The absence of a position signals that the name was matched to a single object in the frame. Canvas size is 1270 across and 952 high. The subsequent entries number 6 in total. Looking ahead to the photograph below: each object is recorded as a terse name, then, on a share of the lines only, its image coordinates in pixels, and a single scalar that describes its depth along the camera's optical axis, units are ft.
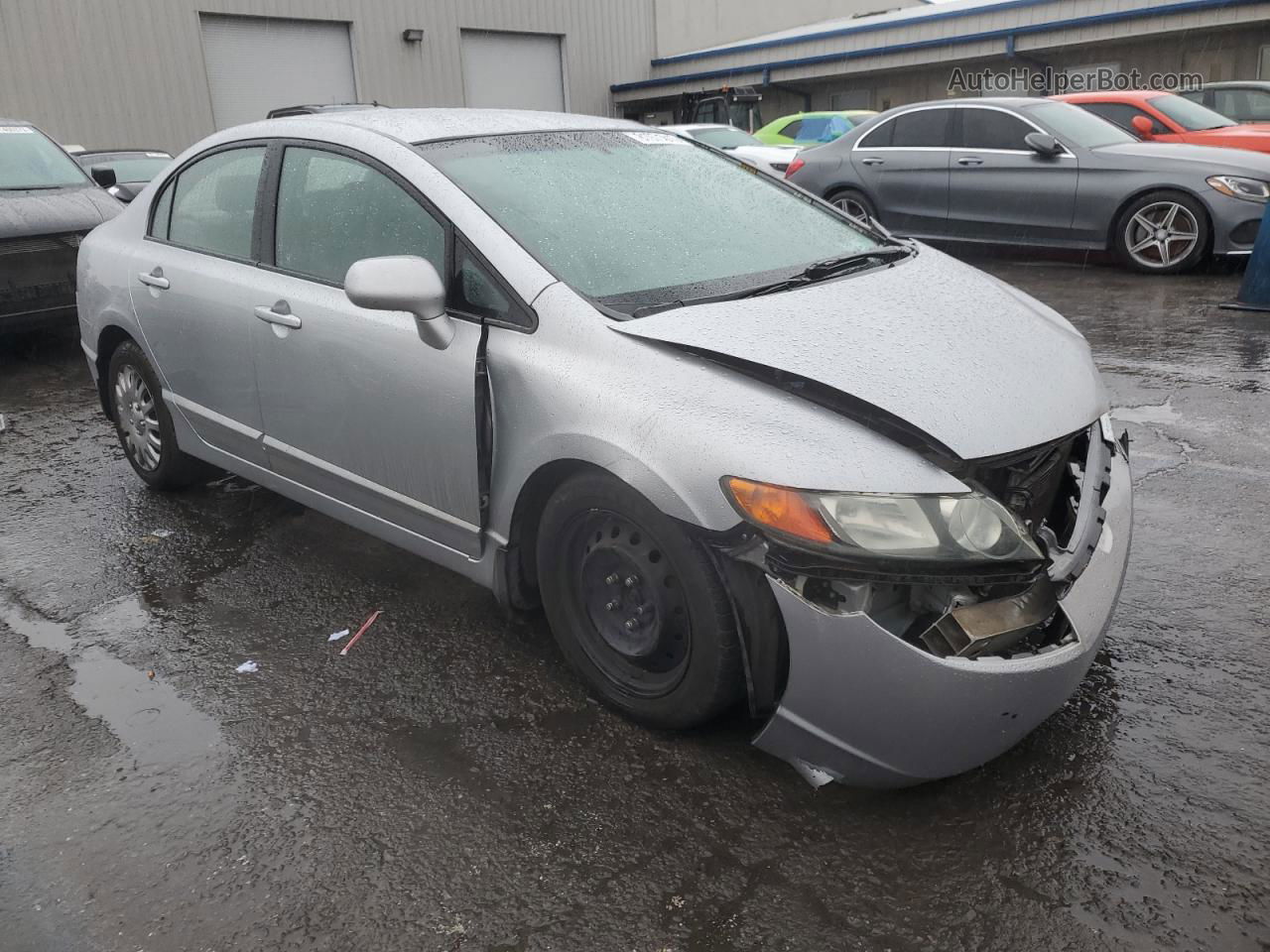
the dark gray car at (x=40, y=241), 22.54
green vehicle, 49.41
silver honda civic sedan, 7.41
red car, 32.65
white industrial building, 61.41
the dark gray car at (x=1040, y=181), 27.48
